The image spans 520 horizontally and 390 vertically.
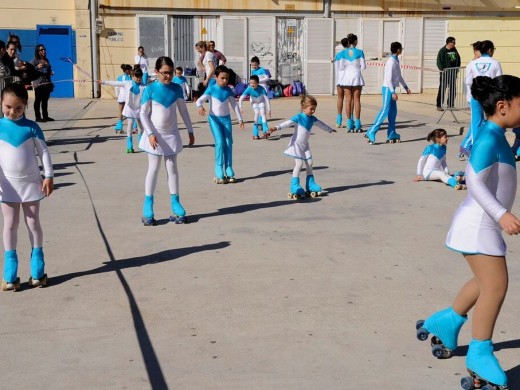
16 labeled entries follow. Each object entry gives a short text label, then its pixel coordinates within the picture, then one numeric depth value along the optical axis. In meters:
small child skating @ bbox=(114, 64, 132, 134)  16.20
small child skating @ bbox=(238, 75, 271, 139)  16.05
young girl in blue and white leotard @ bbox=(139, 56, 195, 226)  8.93
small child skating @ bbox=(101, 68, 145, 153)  14.23
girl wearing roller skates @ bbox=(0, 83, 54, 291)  6.53
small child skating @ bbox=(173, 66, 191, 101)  19.17
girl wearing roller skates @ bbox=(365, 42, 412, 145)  14.98
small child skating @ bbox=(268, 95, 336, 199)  10.27
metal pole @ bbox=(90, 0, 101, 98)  25.45
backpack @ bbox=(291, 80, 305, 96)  26.73
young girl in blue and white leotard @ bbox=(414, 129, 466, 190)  11.05
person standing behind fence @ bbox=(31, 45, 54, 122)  18.61
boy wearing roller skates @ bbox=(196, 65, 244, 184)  11.25
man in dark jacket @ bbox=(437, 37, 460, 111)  21.06
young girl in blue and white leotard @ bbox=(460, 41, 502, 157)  12.66
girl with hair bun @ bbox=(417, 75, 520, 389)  4.54
